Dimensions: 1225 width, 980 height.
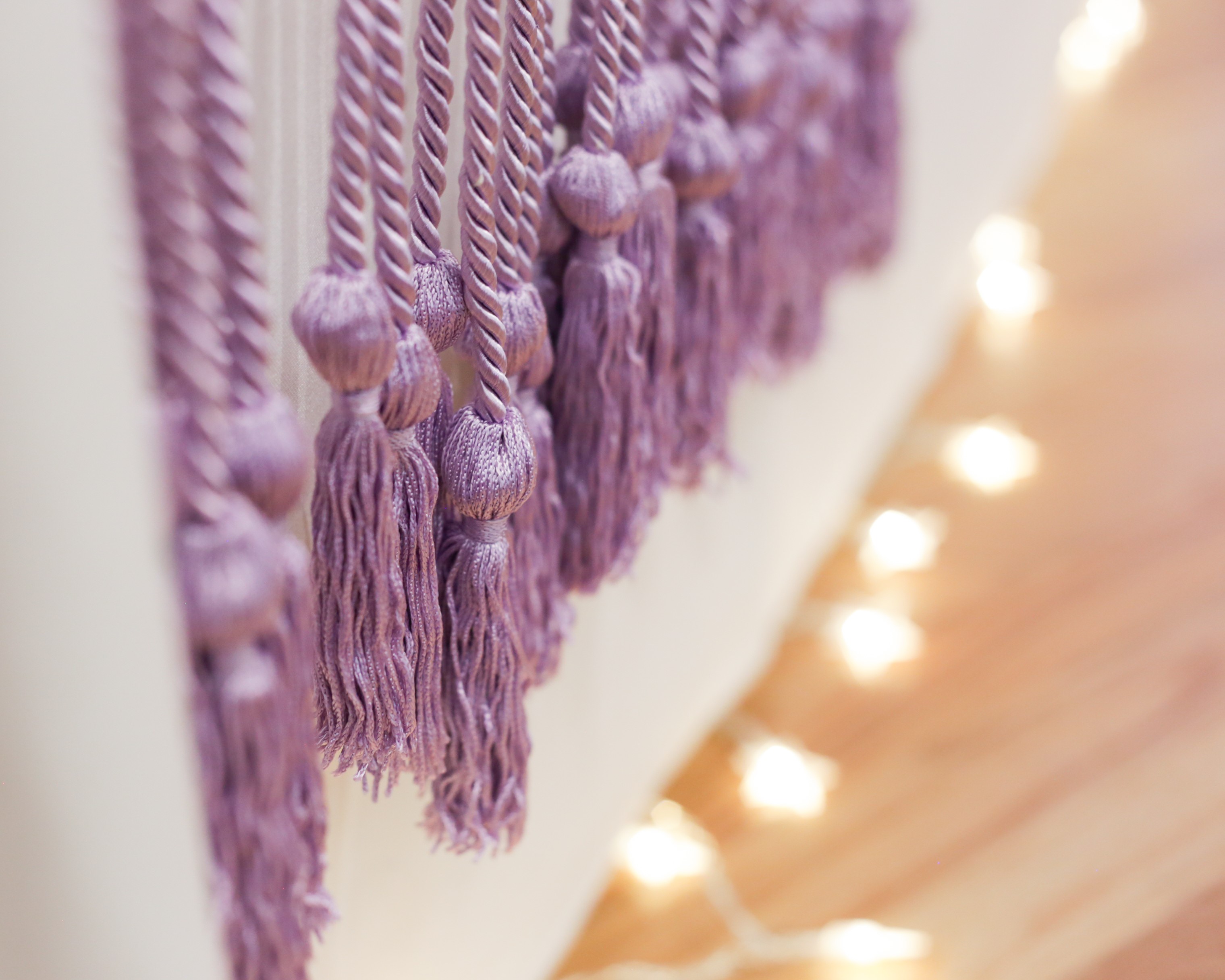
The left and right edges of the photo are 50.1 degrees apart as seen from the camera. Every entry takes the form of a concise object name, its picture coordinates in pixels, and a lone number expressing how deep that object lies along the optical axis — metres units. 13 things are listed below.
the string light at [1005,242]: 1.83
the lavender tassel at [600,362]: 0.62
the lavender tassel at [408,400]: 0.48
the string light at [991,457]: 1.49
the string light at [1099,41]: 2.23
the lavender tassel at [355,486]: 0.47
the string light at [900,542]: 1.36
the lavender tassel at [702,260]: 0.73
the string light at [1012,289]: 1.80
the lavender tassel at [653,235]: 0.64
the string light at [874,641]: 1.22
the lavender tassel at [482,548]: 0.54
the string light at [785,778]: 1.07
